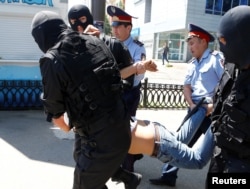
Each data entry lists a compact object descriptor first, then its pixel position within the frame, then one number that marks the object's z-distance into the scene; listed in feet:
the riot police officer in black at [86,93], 4.25
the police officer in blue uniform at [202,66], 7.38
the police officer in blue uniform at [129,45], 7.65
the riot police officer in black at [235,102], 3.85
